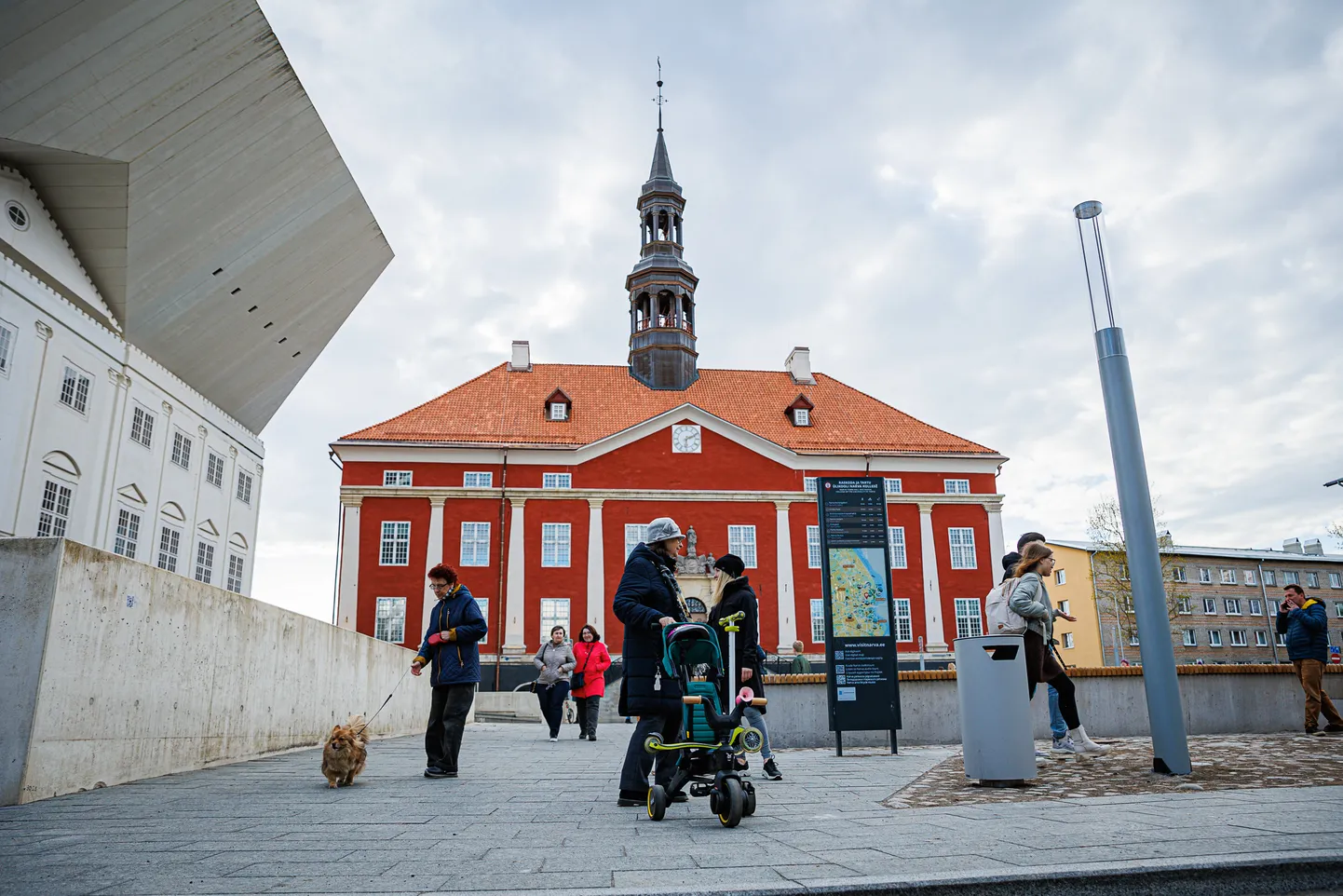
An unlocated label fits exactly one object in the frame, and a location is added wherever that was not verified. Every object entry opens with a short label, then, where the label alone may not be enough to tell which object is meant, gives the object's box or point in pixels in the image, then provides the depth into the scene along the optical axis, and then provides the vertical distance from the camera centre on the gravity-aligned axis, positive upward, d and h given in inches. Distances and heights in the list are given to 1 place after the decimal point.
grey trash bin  285.6 -13.6
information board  452.1 +29.4
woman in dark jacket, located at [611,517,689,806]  244.8 +8.0
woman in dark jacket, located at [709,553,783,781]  327.3 +20.5
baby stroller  227.1 -13.5
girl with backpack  327.6 +17.1
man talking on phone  454.3 +3.9
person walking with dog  350.0 +2.2
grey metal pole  296.5 +47.0
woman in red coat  652.7 -1.6
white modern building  764.6 +449.3
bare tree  1749.5 +185.5
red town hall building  1530.5 +276.1
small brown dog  315.0 -26.7
